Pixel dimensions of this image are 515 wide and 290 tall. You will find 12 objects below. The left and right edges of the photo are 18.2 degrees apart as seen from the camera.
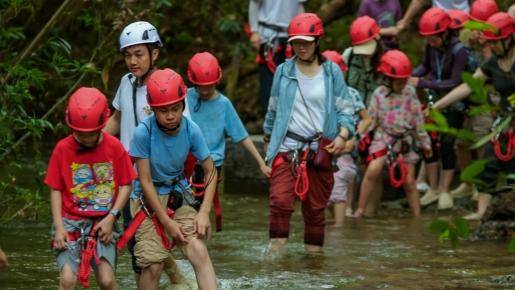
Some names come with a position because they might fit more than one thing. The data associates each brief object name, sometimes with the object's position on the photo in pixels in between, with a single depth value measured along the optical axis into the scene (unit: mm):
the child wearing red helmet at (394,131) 15677
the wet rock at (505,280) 10716
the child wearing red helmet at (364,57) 15844
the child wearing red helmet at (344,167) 14914
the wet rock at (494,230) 13609
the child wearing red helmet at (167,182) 9186
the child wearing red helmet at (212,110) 11593
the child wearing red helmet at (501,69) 13066
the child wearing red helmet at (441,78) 16115
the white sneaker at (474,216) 14998
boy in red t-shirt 8820
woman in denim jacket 12178
